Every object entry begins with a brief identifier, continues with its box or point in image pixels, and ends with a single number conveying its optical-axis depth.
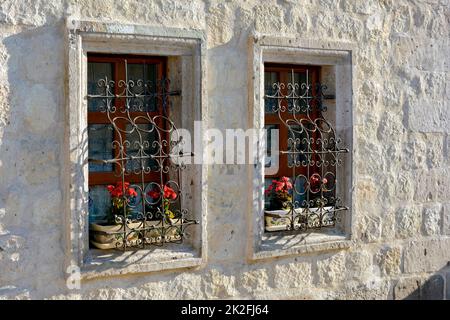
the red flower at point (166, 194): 4.44
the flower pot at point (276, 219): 4.92
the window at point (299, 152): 4.97
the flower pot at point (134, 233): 4.23
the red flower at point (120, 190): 4.27
